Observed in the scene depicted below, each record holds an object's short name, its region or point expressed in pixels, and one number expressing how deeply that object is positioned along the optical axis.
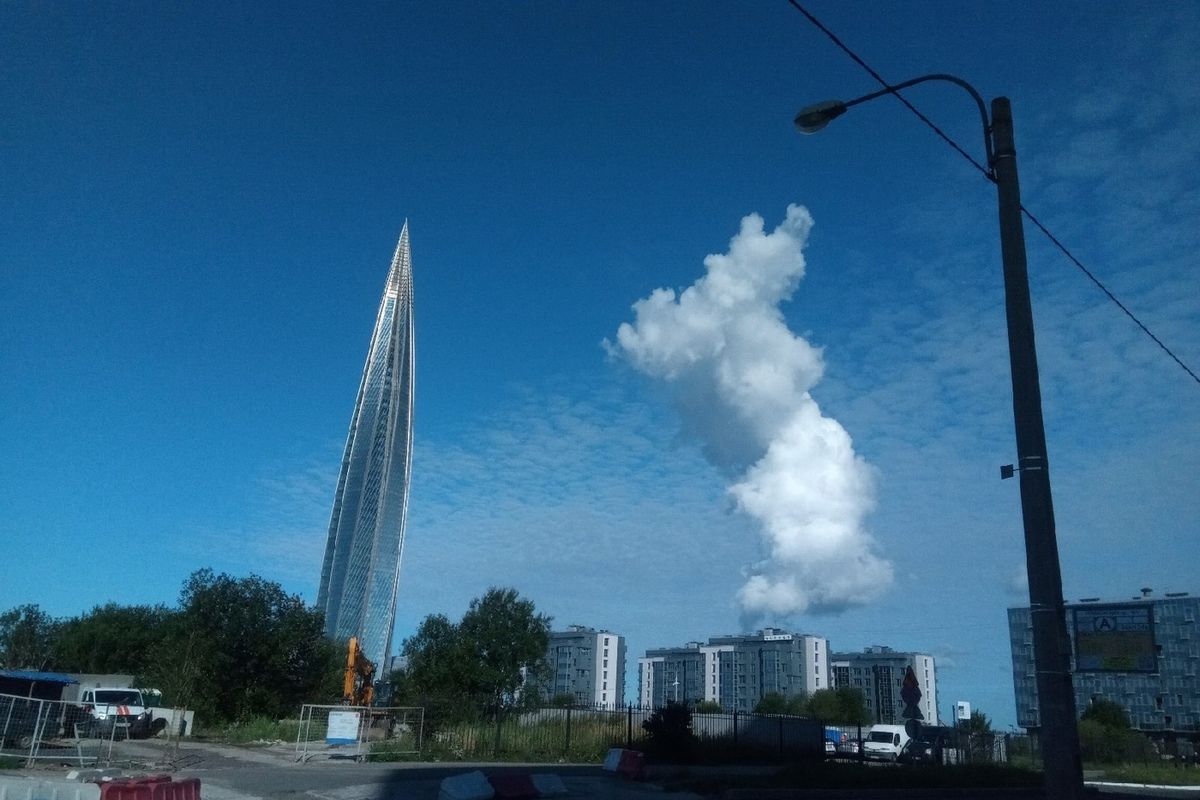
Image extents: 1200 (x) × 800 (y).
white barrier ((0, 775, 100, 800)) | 12.54
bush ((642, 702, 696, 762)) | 29.06
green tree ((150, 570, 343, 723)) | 54.75
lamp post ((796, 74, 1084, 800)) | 6.36
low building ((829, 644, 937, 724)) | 153.00
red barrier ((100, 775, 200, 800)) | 12.55
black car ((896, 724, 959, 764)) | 32.99
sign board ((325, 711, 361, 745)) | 28.62
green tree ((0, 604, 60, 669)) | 76.56
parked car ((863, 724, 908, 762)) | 41.11
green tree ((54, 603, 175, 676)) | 74.81
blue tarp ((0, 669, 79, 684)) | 34.03
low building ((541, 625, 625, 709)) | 179.50
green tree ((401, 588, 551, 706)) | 65.25
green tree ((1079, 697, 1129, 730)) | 82.00
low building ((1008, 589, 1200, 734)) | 113.31
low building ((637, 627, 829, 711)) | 159.50
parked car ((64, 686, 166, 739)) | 32.53
